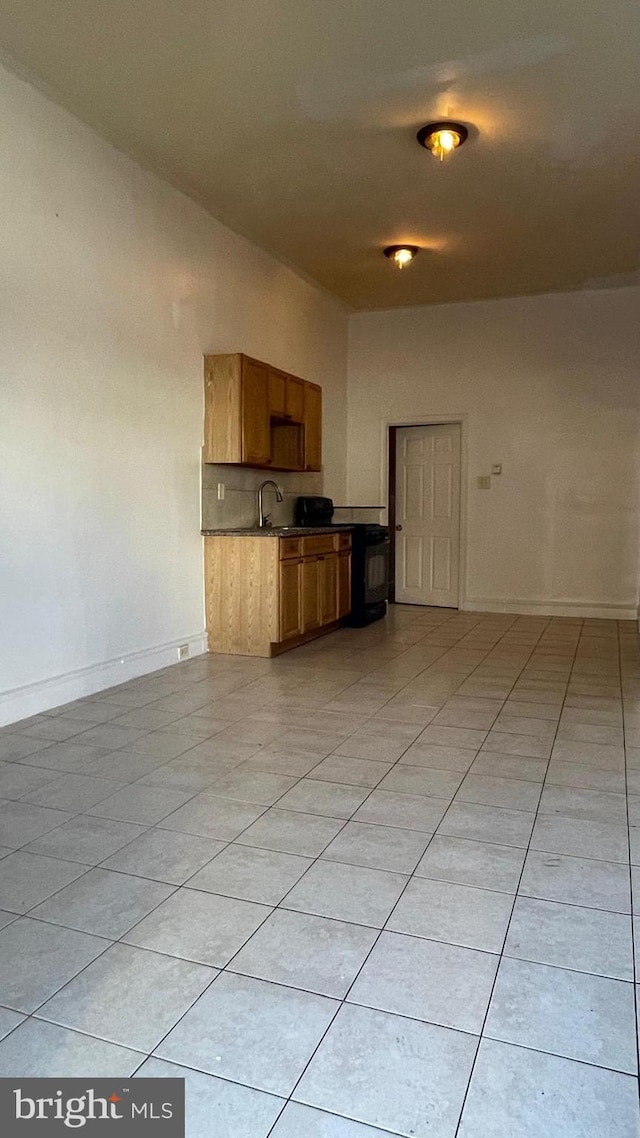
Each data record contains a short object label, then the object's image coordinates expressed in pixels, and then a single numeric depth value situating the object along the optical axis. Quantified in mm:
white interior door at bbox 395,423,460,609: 7938
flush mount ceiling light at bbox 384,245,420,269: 6051
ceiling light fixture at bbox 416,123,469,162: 4047
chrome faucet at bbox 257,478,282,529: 6141
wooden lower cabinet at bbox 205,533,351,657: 5277
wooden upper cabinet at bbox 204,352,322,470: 5301
